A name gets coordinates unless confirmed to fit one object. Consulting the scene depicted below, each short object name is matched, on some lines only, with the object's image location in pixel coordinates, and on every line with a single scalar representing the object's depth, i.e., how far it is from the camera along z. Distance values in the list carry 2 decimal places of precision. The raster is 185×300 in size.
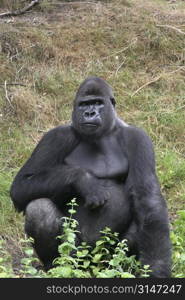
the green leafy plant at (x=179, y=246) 9.33
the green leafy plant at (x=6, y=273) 7.06
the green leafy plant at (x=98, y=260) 7.63
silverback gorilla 9.23
